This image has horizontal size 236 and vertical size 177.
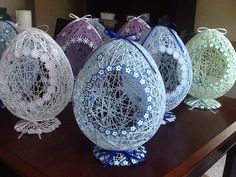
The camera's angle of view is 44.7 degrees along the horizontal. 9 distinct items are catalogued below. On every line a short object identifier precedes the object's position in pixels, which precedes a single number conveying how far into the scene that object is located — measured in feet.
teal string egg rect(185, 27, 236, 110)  2.39
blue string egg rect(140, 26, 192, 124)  2.15
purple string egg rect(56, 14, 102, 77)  2.52
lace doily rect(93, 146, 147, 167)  1.71
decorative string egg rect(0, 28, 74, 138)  1.91
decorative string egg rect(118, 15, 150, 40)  2.64
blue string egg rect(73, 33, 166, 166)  1.58
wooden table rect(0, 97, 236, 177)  1.66
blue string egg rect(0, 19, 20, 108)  2.47
